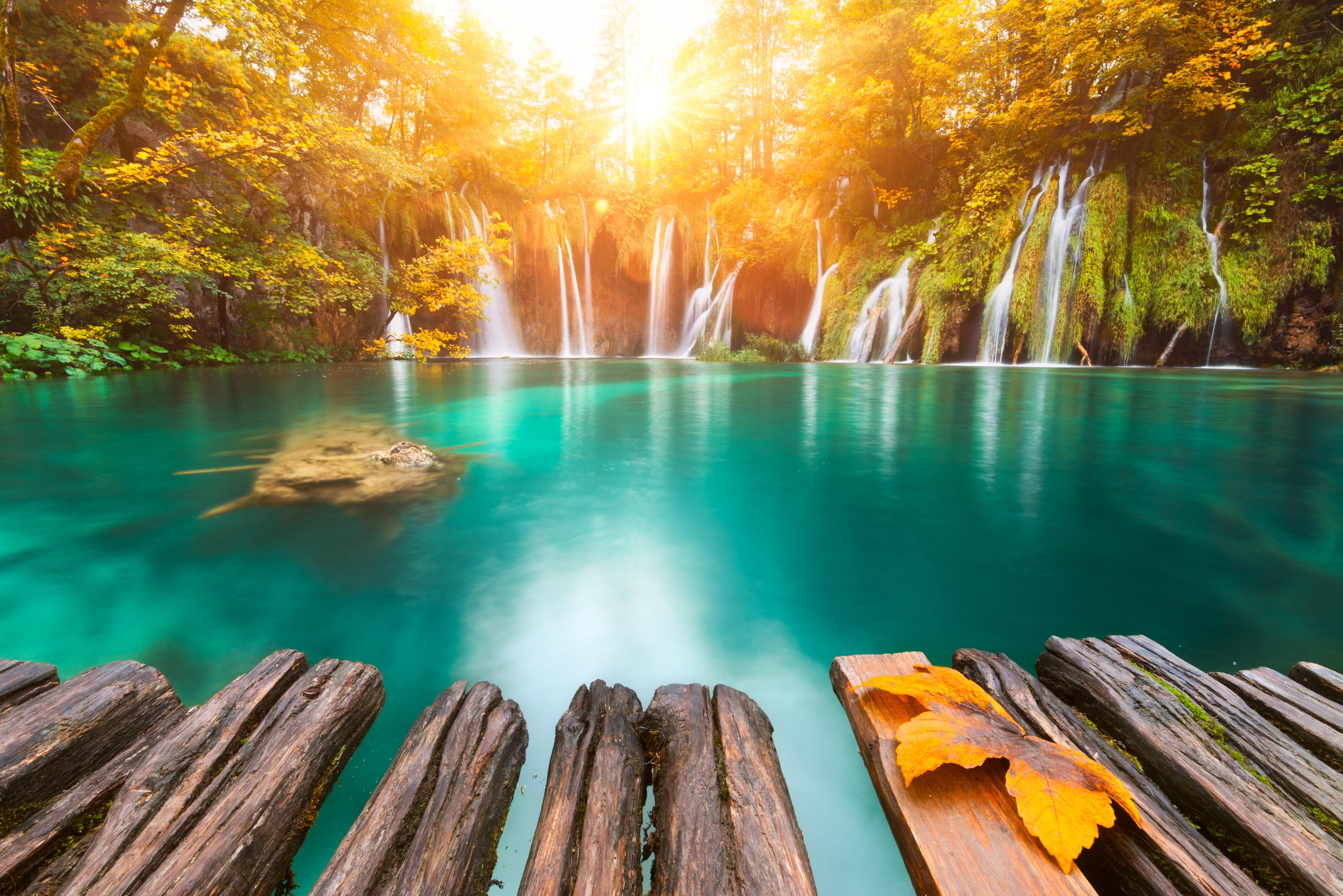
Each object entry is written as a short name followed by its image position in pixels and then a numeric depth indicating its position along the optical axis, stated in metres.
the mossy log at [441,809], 0.84
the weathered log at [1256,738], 0.98
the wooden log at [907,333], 14.77
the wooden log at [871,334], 15.97
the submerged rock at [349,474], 3.38
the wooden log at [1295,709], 1.12
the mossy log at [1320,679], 1.31
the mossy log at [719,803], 0.86
